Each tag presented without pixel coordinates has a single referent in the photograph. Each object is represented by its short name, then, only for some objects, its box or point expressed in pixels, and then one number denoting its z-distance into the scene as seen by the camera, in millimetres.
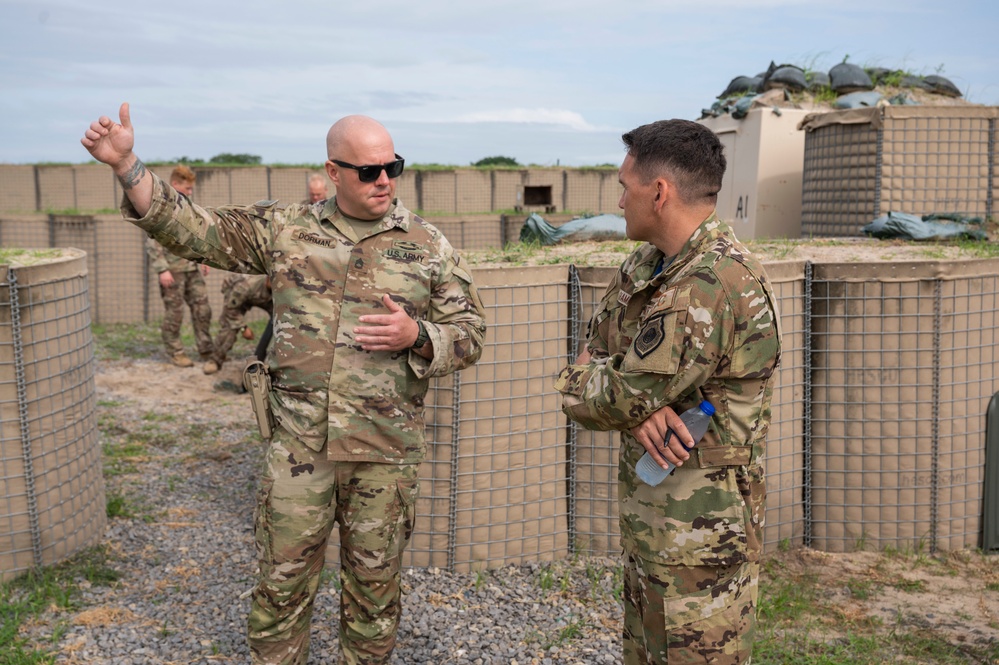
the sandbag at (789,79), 10359
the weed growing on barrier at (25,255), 4332
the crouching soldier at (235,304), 7555
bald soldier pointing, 3090
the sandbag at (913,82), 10500
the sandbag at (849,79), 10180
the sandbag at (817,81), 10430
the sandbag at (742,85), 11188
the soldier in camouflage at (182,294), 9219
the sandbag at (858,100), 9508
